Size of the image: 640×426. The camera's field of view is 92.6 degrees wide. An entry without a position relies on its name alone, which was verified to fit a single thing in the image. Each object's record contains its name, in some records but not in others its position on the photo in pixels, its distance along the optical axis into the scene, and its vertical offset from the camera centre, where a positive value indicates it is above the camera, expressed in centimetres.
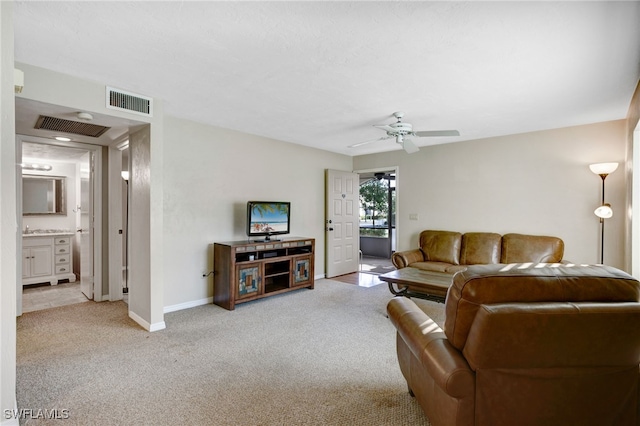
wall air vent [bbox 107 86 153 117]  284 +104
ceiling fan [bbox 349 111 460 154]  345 +93
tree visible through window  863 +6
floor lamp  359 +43
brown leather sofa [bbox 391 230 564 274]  416 -62
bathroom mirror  536 +26
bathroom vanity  486 -79
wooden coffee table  322 -81
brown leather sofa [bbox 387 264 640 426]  120 -58
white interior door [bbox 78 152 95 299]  425 -29
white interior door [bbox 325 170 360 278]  582 -27
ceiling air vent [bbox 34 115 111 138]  310 +91
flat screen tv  429 -14
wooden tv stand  387 -84
